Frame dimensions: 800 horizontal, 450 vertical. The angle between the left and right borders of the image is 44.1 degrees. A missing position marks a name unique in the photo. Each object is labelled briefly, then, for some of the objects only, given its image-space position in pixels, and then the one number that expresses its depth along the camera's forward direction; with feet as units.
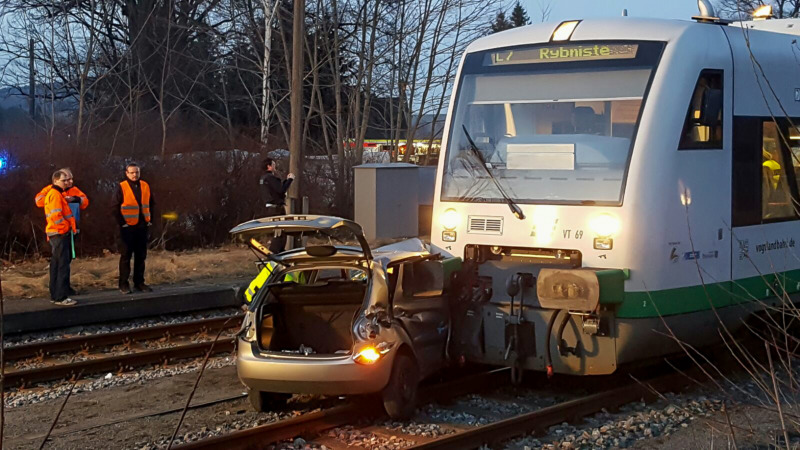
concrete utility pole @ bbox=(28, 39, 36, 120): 86.70
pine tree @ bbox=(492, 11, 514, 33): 115.59
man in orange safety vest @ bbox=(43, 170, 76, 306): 44.47
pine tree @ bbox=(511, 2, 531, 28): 207.90
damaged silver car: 25.67
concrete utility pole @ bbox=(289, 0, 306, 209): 56.95
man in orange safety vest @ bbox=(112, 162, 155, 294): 47.39
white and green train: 27.86
